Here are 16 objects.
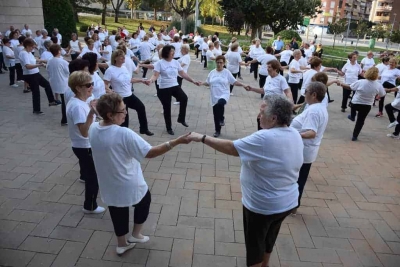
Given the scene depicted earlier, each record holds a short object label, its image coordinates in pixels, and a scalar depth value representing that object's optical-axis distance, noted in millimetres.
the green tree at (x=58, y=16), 18047
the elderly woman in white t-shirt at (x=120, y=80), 5727
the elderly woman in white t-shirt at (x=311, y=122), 3541
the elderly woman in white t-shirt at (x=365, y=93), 6891
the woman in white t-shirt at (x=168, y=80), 6598
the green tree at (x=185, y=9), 33094
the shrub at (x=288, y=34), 21188
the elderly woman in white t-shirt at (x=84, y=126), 3504
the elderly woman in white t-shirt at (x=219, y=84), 6594
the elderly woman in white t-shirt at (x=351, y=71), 9383
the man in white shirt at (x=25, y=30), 14610
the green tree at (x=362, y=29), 38438
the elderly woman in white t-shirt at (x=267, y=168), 2398
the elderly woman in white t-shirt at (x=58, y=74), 7098
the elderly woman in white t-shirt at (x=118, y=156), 2652
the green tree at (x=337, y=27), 35500
